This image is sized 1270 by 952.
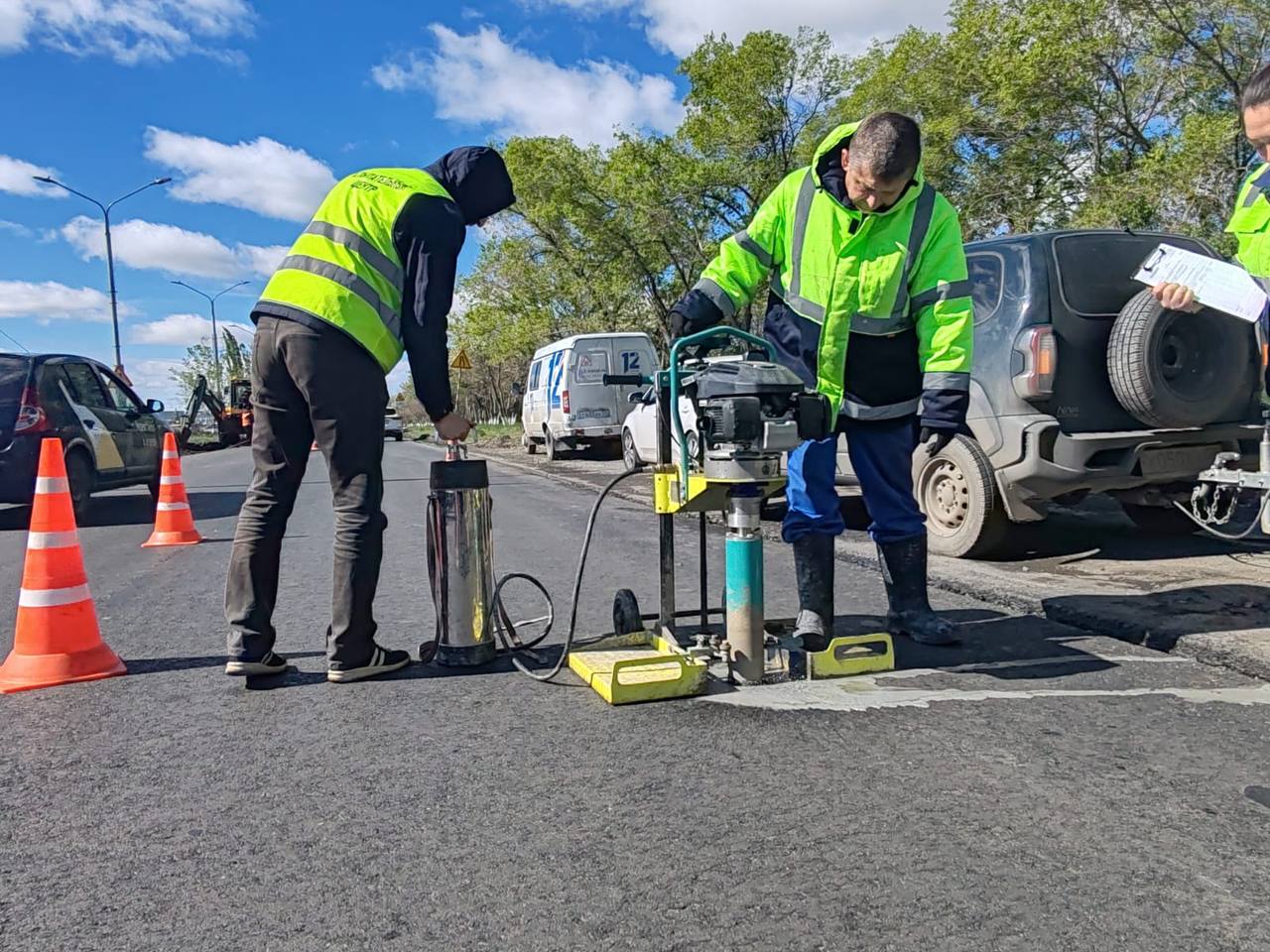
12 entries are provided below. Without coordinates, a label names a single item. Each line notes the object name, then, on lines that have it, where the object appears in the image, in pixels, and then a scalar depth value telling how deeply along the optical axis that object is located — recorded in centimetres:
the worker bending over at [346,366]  346
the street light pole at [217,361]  5306
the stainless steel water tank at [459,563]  373
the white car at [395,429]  4614
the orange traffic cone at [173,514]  796
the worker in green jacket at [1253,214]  382
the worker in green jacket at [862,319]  364
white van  1783
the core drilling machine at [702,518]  319
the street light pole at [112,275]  3203
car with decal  912
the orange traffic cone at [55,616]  373
